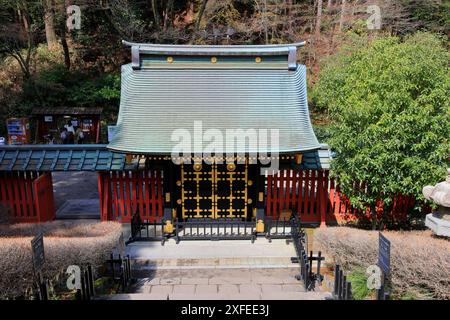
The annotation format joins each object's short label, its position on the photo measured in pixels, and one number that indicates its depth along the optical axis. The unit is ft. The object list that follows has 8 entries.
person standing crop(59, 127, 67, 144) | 74.25
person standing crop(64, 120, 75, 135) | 77.13
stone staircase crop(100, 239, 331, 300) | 29.17
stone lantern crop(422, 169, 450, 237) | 28.89
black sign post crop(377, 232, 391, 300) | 24.58
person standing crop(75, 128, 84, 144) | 75.51
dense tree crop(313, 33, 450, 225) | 33.99
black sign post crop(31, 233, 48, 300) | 23.82
